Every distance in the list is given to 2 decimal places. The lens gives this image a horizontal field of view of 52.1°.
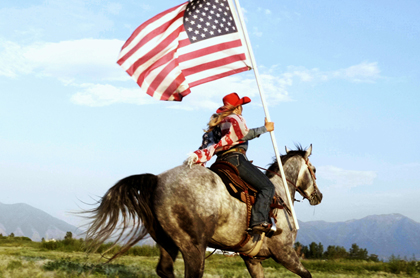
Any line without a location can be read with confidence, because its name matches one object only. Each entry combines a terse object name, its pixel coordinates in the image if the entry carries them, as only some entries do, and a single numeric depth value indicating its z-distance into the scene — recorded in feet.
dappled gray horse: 21.26
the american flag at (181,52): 27.04
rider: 23.32
